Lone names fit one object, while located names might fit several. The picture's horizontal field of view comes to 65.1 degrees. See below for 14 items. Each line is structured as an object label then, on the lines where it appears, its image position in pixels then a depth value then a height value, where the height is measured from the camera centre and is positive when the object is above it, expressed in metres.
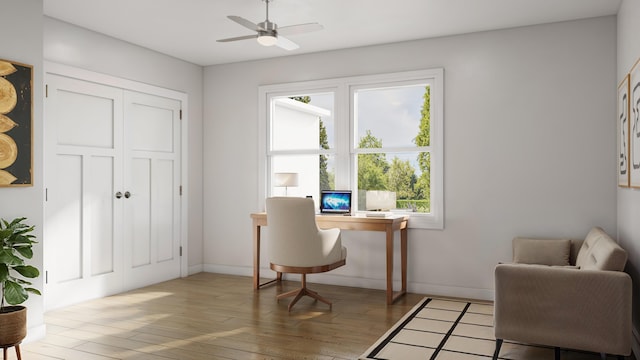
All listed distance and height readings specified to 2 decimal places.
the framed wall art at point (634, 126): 3.16 +0.34
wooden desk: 4.59 -0.47
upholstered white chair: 4.29 -0.54
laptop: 5.16 -0.25
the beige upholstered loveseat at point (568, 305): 2.75 -0.72
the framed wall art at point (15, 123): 3.40 +0.38
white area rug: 3.20 -1.13
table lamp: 5.30 -0.01
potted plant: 3.02 -0.67
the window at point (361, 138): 5.05 +0.43
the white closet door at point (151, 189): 5.18 -0.12
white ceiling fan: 3.80 +1.14
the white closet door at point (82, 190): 4.37 -0.12
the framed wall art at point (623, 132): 3.57 +0.35
